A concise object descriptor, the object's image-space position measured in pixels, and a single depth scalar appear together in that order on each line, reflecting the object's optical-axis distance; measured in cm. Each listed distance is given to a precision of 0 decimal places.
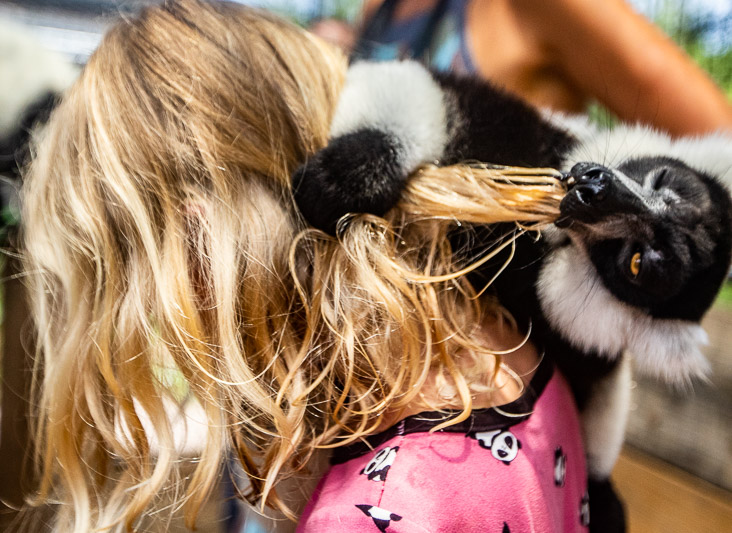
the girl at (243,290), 45
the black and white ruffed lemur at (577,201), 39
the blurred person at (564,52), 64
